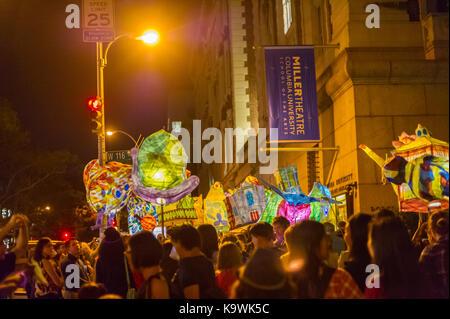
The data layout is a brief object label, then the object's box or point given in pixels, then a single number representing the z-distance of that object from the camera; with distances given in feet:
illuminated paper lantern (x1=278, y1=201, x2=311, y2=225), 41.06
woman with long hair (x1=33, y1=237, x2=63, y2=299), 28.78
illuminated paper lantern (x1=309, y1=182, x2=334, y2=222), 40.88
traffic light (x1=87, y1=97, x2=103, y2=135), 44.45
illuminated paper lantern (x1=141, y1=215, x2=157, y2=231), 48.86
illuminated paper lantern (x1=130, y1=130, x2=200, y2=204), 30.25
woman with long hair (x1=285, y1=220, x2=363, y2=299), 12.46
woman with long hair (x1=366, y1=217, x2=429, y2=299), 12.59
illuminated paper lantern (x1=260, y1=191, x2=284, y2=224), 42.80
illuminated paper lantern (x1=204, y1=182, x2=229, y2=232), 49.03
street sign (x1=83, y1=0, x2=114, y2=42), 48.11
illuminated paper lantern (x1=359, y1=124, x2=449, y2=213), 17.53
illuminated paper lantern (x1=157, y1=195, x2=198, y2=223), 47.39
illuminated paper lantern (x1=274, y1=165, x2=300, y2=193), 42.85
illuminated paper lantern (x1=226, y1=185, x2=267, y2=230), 42.65
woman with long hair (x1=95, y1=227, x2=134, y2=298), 21.65
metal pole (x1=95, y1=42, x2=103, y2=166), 49.92
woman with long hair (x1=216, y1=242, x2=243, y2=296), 18.17
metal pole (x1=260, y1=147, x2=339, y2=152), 53.22
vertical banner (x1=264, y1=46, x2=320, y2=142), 52.95
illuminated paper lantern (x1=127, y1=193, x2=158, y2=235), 50.31
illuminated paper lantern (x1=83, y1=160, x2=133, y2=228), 32.55
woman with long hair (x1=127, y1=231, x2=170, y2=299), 14.18
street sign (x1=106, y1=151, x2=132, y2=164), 66.80
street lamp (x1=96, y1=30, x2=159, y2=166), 48.39
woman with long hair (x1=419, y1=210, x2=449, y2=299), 14.43
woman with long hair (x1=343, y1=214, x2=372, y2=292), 15.31
